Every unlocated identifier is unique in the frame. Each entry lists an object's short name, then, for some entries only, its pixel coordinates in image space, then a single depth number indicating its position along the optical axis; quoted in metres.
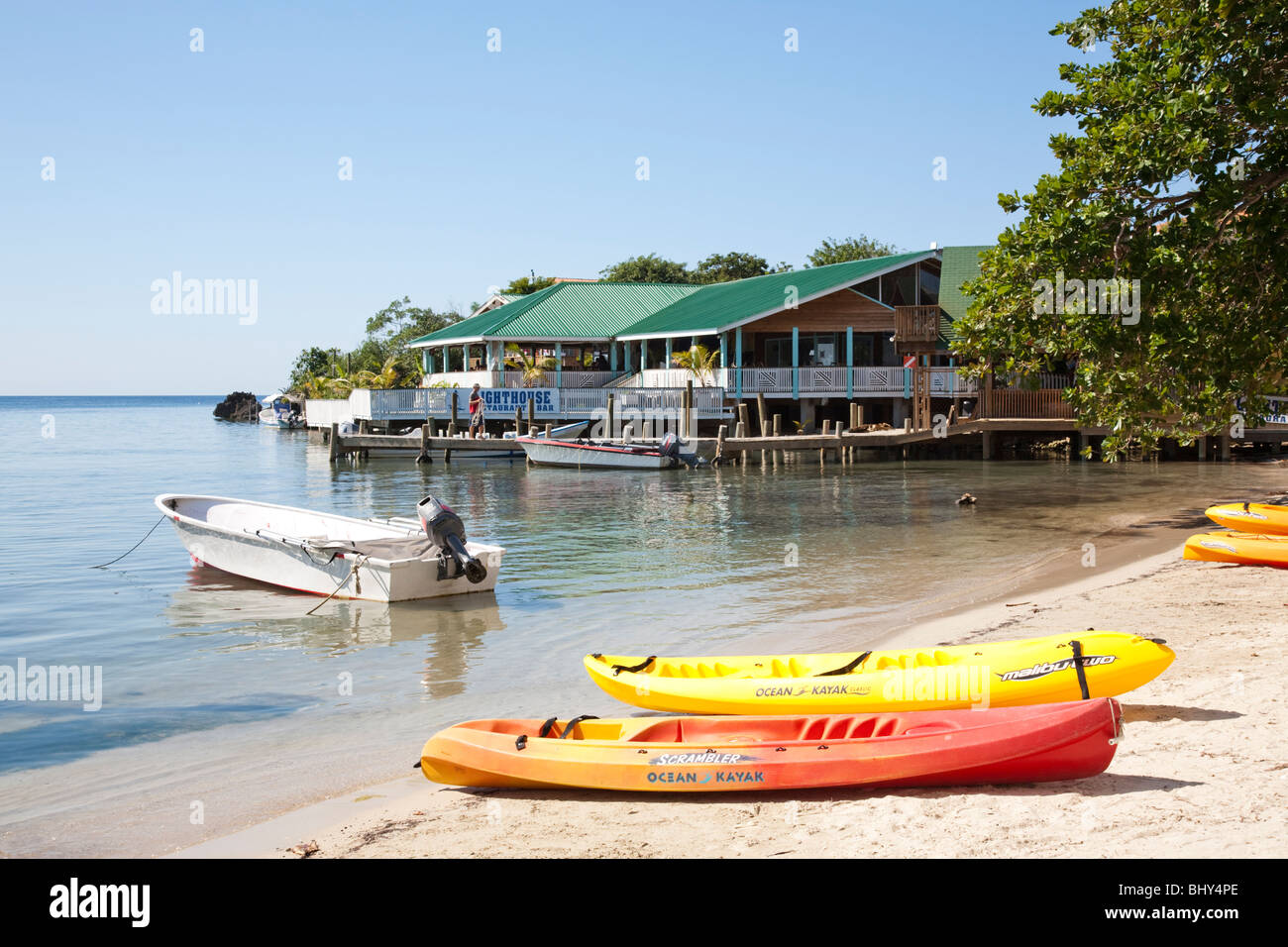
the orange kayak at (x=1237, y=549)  14.47
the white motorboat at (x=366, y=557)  14.55
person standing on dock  42.59
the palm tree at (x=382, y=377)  55.59
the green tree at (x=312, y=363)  87.62
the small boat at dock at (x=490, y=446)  40.75
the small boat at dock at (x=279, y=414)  81.06
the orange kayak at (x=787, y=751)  6.27
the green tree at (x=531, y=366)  45.78
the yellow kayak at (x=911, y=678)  7.79
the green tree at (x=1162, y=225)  15.70
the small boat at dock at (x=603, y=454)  37.50
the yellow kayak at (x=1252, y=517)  16.28
